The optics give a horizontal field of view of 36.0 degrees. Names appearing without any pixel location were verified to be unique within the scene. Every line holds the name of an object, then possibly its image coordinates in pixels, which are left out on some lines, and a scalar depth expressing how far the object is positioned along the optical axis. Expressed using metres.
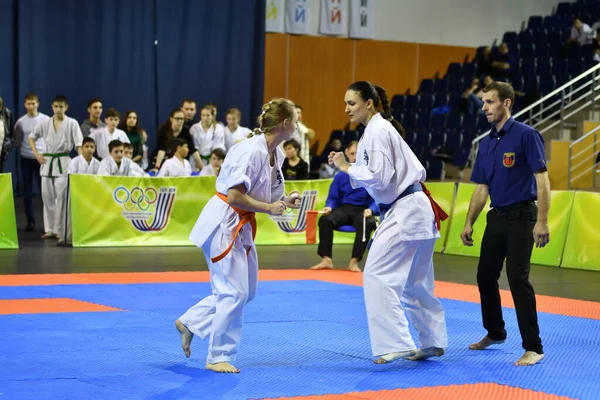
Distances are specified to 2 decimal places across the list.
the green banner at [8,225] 11.17
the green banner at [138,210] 11.77
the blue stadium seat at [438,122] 19.38
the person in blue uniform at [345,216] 10.44
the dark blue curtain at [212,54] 18.81
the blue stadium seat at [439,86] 21.11
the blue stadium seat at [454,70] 21.33
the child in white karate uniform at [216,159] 12.40
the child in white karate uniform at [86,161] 12.00
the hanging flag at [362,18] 21.70
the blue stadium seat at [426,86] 21.47
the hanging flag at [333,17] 21.16
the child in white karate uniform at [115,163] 12.06
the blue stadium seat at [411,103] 20.64
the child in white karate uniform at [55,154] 12.20
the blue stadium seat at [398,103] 20.86
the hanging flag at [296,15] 20.75
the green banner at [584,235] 10.84
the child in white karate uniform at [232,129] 13.56
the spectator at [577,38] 18.77
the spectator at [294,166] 12.81
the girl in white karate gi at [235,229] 5.04
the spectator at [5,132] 12.44
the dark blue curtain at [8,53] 17.25
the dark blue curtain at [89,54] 17.52
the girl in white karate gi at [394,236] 5.27
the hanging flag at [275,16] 20.48
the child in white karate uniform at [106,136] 12.95
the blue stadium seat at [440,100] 20.08
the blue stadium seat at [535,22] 21.84
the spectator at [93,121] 12.84
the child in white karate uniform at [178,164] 12.59
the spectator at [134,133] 13.32
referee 5.44
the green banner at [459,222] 12.41
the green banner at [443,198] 12.70
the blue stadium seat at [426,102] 20.31
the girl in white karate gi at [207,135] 13.30
